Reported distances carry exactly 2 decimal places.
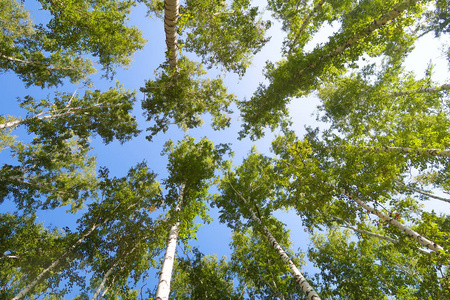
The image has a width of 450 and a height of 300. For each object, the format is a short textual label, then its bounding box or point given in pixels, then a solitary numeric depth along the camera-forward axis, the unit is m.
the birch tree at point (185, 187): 5.84
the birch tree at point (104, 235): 7.71
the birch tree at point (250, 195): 11.75
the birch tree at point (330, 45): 8.06
